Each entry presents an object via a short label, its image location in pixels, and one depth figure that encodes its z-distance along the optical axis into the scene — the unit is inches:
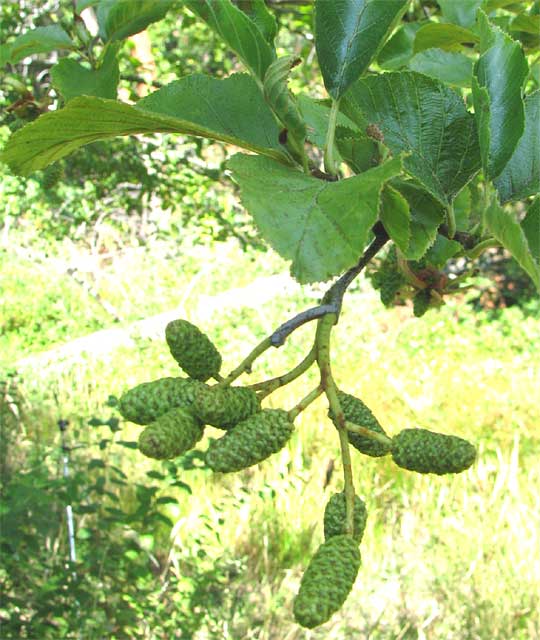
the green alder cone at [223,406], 9.2
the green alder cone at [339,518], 9.4
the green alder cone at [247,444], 9.1
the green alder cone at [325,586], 8.8
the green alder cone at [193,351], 10.1
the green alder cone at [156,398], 9.7
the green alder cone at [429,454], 9.5
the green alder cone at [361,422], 9.7
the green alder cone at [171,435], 8.9
